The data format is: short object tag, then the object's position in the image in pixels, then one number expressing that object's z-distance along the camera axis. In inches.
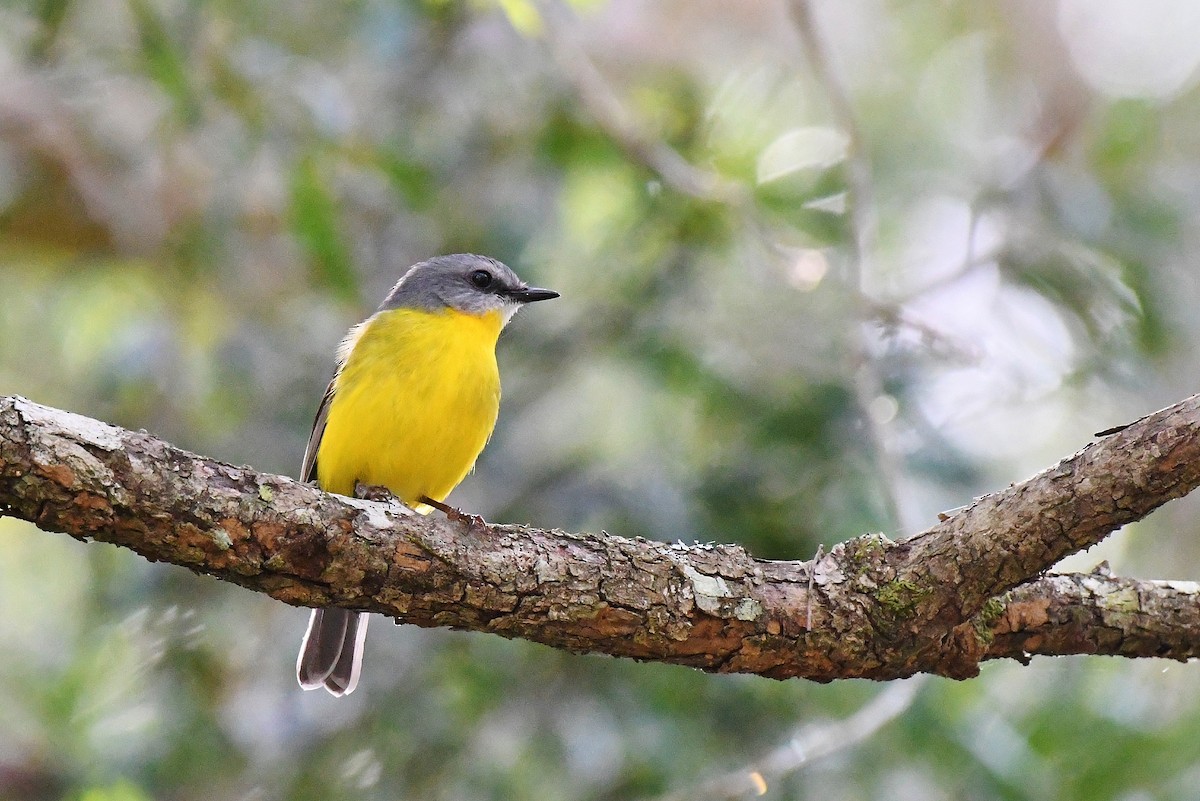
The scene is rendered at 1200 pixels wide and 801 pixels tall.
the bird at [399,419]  309.9
